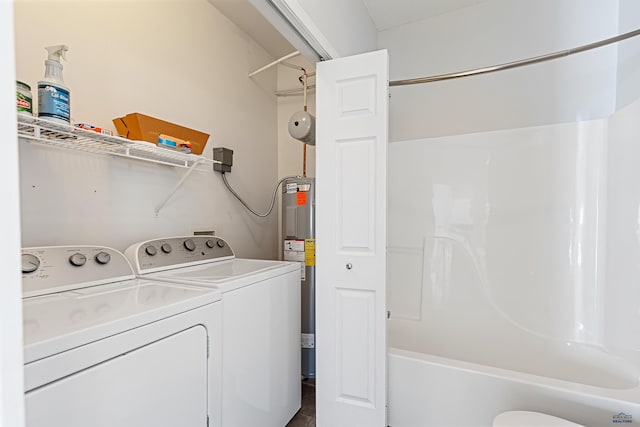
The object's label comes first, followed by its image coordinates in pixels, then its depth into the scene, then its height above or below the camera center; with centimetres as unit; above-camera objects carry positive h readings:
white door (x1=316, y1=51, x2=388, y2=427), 153 -15
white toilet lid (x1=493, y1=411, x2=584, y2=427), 108 -76
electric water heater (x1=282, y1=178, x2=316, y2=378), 217 -26
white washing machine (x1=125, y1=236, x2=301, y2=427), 122 -49
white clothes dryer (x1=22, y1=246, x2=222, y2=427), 68 -36
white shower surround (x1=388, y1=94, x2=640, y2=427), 141 -37
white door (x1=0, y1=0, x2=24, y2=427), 32 -5
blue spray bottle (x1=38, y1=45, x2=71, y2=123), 102 +40
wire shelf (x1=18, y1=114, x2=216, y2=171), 105 +28
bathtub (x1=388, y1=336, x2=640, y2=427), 116 -79
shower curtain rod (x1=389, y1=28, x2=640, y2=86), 147 +84
